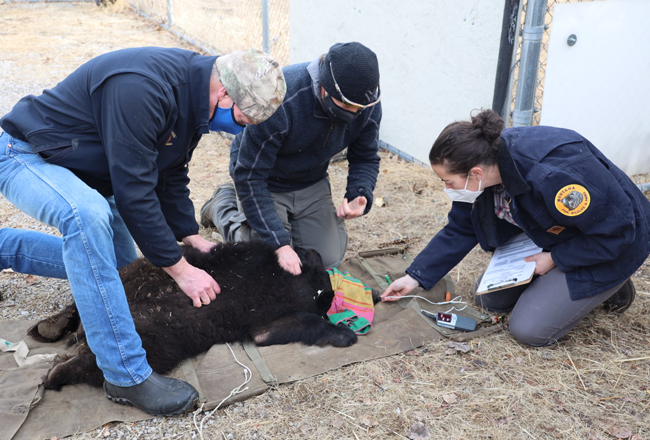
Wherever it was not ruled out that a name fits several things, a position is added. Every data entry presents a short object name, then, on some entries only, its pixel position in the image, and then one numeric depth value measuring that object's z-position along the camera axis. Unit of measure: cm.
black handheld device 322
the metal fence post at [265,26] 697
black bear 270
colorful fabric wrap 326
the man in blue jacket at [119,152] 216
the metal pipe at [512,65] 458
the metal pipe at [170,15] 1123
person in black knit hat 294
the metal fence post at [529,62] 395
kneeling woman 267
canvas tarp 242
